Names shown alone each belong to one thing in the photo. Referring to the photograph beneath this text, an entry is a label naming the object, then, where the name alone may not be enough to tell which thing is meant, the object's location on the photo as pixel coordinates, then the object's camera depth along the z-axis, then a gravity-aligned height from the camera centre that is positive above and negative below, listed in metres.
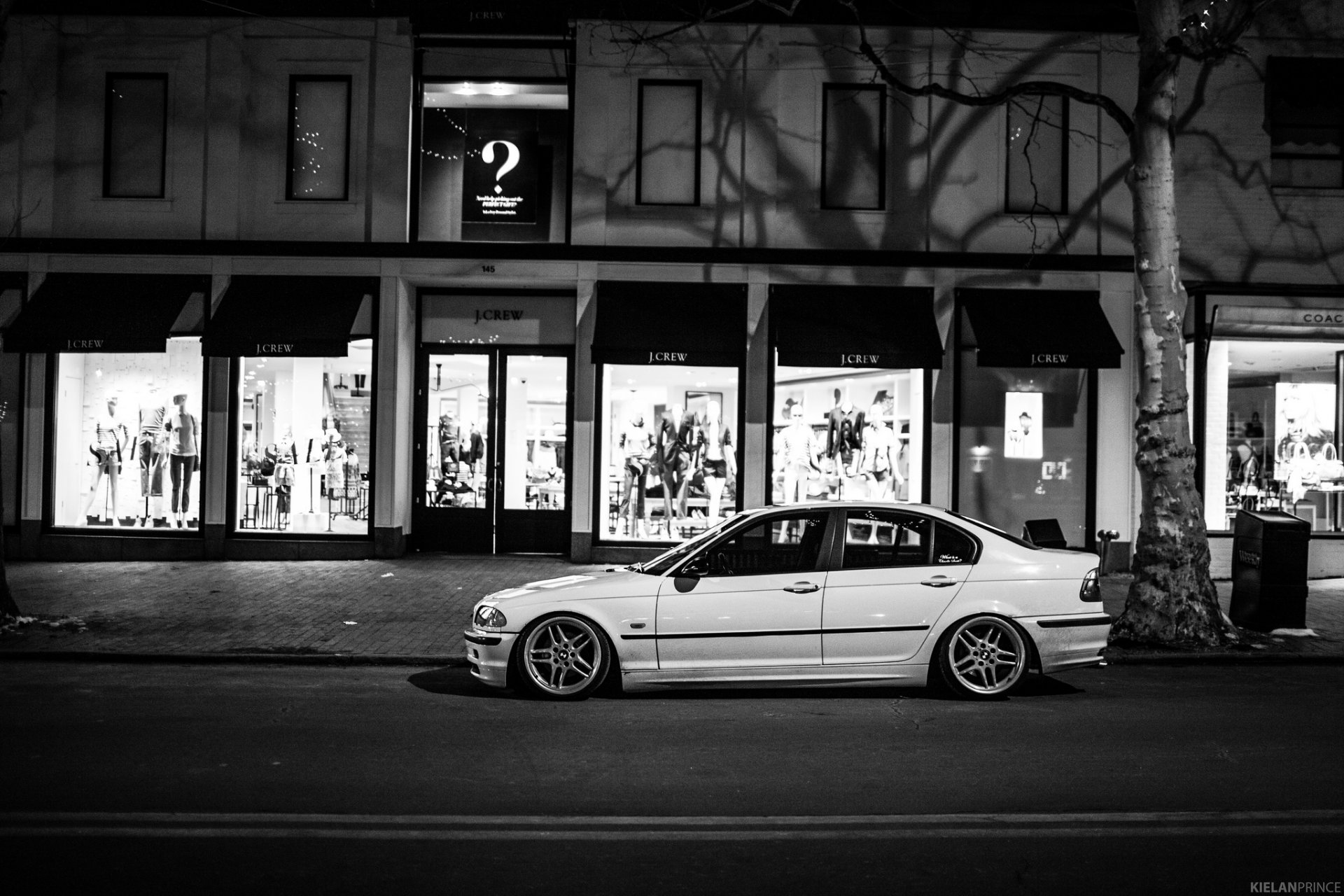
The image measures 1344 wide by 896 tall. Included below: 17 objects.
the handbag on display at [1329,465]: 16.19 +0.09
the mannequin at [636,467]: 16.48 -0.13
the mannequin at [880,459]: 16.34 +0.05
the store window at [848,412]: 15.74 +0.73
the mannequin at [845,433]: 16.41 +0.43
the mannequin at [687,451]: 16.47 +0.12
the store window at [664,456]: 16.44 +0.05
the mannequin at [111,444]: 16.53 +0.04
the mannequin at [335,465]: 16.41 -0.20
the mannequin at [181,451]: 16.45 -0.04
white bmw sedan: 8.09 -1.12
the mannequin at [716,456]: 16.42 +0.05
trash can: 11.30 -1.06
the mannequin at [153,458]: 16.48 -0.14
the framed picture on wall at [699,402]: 16.44 +0.83
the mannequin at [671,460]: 16.48 -0.02
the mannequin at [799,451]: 16.42 +0.15
